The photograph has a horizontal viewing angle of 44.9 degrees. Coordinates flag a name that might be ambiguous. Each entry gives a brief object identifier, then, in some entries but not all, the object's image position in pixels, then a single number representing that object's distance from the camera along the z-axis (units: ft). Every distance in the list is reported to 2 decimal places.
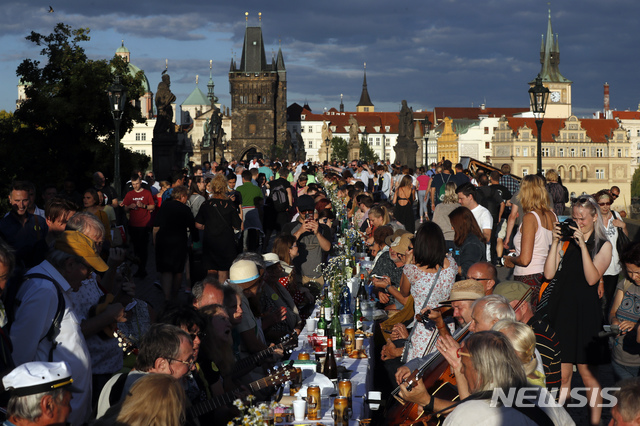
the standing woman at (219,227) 31.78
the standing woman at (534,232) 21.89
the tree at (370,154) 352.28
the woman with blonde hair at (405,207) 41.04
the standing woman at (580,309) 18.02
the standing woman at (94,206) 28.45
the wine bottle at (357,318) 21.34
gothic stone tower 334.44
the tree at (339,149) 358.02
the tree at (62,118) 74.08
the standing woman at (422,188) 58.57
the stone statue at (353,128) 367.37
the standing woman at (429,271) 19.56
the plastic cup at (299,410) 13.56
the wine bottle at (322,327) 19.94
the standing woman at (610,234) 24.67
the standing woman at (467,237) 25.72
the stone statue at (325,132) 400.96
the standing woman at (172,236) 30.01
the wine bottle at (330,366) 16.69
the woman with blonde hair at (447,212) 33.30
